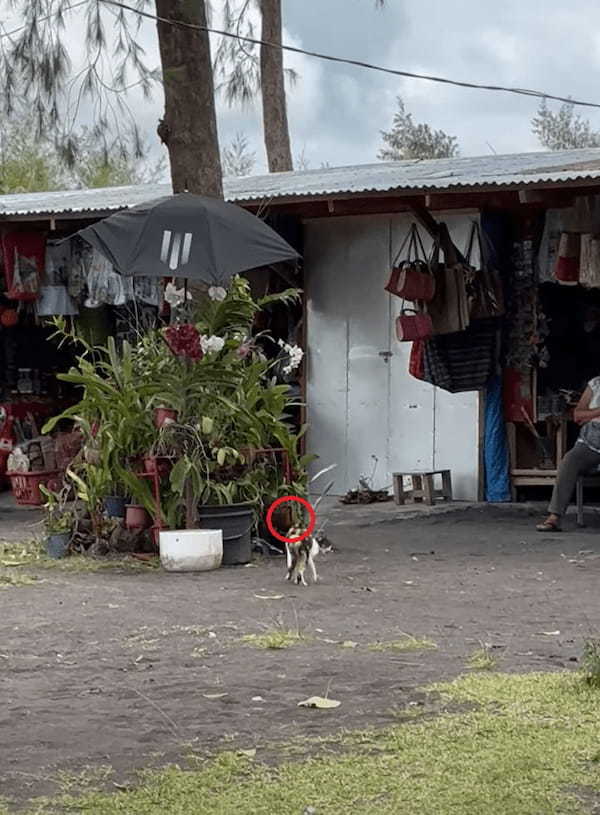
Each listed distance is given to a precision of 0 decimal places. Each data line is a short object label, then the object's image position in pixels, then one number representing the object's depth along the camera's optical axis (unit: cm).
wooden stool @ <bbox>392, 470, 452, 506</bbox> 2306
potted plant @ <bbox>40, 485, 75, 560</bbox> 1771
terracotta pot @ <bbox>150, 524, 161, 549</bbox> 1711
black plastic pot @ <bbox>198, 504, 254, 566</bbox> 1698
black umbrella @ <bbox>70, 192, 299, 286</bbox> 1706
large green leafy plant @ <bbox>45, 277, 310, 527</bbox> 1708
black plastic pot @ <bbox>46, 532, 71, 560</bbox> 1769
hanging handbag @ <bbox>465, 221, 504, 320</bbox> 2223
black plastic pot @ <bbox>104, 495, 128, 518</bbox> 1756
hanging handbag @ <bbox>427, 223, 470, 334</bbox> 2203
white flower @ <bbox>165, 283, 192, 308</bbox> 1817
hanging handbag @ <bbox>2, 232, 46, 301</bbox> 2425
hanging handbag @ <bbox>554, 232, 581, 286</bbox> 2127
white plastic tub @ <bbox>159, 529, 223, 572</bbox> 1647
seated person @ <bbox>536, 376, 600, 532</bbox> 1952
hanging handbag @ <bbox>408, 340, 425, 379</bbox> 2267
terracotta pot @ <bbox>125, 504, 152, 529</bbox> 1742
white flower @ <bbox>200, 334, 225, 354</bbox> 1712
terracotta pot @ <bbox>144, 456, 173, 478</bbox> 1700
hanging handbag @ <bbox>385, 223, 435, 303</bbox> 2192
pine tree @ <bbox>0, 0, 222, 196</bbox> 1866
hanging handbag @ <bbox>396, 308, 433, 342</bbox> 2189
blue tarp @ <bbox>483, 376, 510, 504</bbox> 2316
